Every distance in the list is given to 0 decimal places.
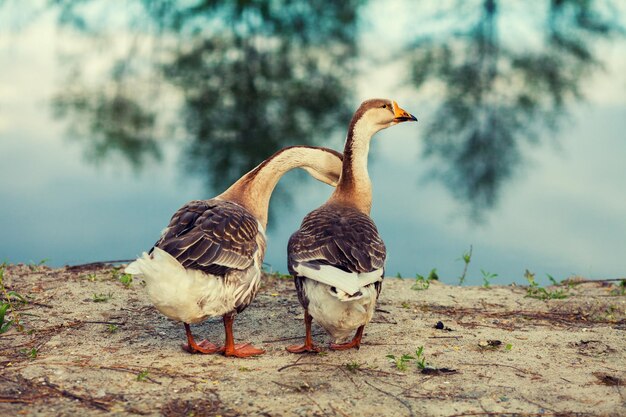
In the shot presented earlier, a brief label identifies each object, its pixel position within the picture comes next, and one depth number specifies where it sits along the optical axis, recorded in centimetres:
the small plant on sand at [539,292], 732
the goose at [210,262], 464
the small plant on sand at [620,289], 755
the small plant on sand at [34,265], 768
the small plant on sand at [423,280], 745
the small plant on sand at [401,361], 490
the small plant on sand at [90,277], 715
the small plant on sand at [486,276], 785
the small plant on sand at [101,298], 647
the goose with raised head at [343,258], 479
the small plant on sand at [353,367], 486
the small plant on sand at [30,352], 501
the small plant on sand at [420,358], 492
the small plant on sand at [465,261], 798
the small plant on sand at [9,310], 545
